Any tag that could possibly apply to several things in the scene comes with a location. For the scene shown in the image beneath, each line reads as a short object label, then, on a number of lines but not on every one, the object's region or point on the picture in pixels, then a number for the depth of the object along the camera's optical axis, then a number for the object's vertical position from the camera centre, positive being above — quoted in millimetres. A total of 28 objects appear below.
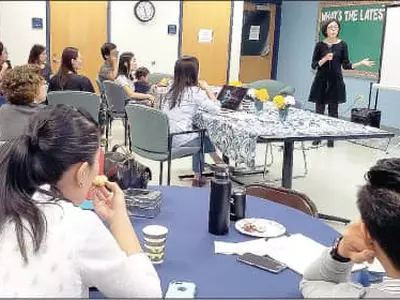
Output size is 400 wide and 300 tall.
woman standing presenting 5664 -229
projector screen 6332 -15
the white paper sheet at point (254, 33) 9570 +208
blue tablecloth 1306 -574
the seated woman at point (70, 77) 4957 -373
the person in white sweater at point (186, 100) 4215 -449
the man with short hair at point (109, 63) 6391 -297
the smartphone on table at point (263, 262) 1417 -574
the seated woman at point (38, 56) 5977 -241
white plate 1651 -566
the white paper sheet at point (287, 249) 1472 -576
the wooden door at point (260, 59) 9459 -254
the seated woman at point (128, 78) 5699 -440
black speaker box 6629 -816
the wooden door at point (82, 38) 7547 -18
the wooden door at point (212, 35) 8461 +118
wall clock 7969 +417
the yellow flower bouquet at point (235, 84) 4703 -344
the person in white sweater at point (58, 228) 1103 -401
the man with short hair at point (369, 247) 1108 -432
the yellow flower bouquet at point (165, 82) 5866 -451
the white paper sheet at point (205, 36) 8657 +108
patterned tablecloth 3471 -548
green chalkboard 7164 +298
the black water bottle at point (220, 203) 1597 -473
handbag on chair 1924 -471
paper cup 1404 -527
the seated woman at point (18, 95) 3273 -370
